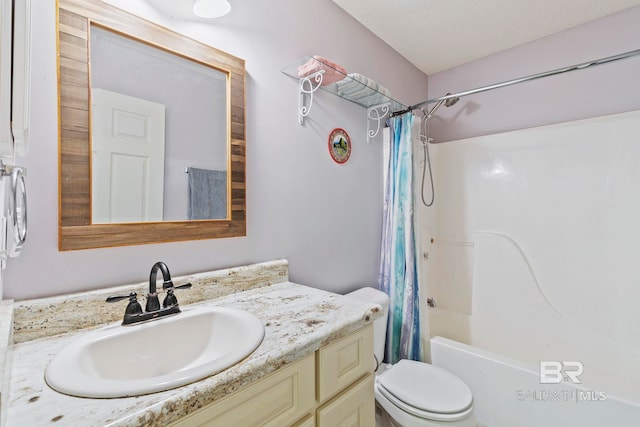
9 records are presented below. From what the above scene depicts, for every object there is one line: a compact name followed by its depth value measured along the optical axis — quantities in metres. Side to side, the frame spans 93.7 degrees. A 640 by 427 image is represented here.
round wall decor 1.70
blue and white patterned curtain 1.83
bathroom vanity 0.54
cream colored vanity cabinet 0.66
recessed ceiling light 1.13
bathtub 1.39
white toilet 1.23
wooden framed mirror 0.88
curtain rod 1.49
